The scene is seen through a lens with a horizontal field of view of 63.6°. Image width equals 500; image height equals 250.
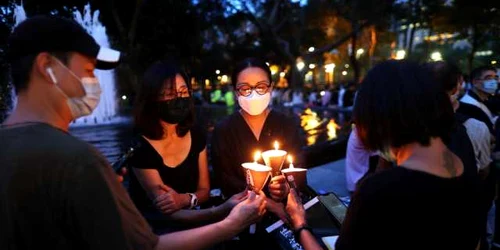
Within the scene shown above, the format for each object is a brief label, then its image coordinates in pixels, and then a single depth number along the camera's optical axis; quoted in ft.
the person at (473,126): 12.39
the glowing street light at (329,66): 110.01
